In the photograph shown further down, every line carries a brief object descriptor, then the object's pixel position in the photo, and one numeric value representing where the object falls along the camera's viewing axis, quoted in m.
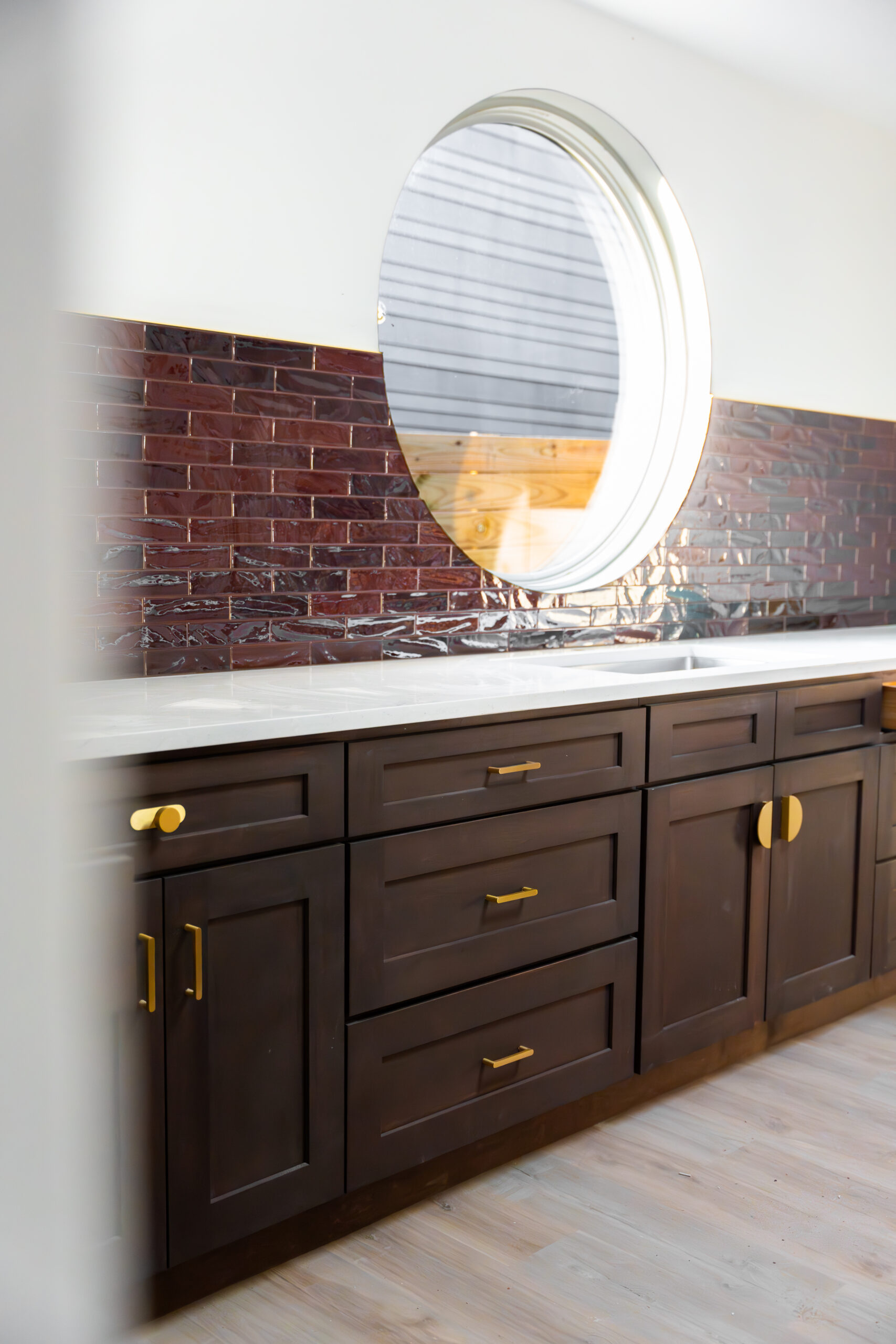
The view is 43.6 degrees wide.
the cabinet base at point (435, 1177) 1.72
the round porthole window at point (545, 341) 2.79
